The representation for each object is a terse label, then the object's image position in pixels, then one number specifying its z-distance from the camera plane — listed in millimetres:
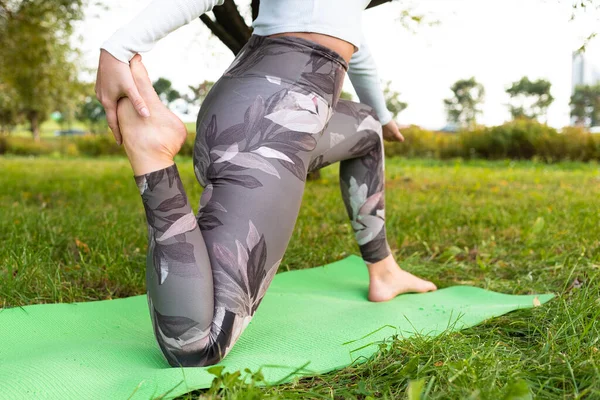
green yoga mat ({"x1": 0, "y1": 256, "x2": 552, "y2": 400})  1229
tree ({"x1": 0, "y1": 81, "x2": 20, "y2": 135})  18531
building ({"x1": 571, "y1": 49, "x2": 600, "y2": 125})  51841
